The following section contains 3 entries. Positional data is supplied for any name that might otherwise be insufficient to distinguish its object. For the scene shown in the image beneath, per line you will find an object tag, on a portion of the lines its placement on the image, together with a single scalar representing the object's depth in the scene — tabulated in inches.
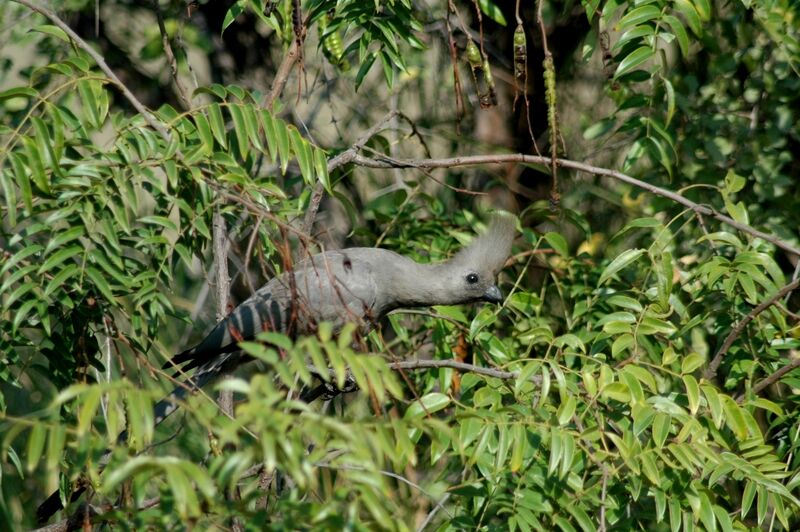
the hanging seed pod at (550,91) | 224.7
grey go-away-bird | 308.5
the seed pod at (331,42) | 271.1
